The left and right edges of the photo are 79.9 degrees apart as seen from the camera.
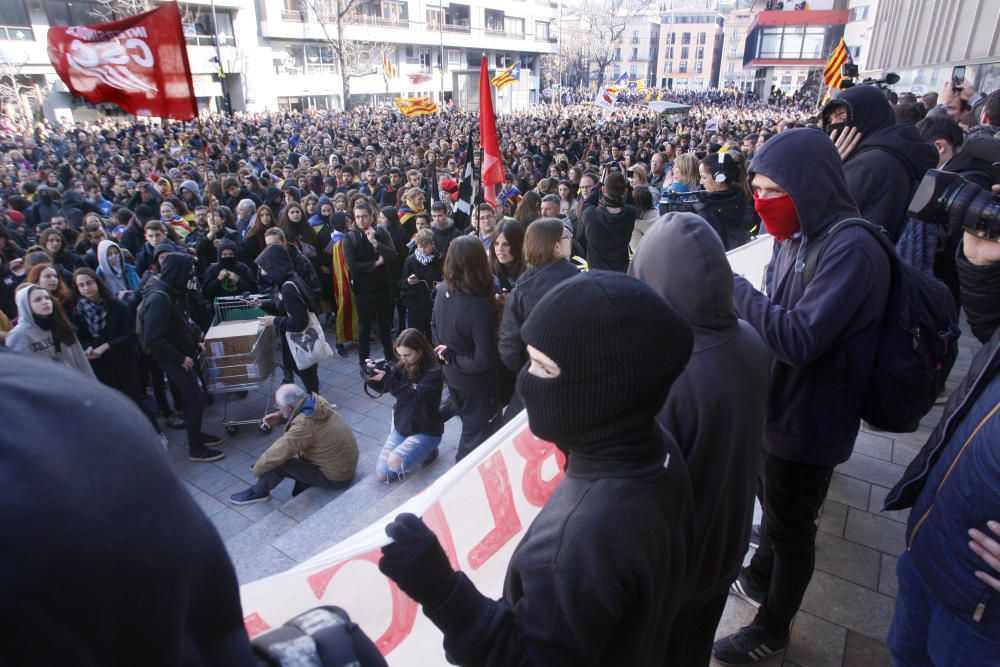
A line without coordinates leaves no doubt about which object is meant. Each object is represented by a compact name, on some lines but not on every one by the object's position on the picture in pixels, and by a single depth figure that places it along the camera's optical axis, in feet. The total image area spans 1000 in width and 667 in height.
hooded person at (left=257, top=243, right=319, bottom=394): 20.08
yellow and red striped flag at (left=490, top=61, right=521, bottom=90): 74.95
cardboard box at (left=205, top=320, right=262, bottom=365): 19.94
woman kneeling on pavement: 15.72
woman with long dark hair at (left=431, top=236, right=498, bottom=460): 13.35
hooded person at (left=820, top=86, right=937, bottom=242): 11.02
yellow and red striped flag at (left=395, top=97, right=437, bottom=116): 72.18
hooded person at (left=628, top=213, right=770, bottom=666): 5.69
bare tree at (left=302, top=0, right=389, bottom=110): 141.49
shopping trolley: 20.20
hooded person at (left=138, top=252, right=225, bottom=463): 18.01
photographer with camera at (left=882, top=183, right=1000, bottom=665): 5.29
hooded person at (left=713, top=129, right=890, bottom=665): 6.94
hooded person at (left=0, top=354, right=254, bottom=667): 1.73
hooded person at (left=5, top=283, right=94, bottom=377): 15.99
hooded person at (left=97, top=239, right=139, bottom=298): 21.52
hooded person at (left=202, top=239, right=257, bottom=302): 22.68
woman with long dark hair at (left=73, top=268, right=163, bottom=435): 18.28
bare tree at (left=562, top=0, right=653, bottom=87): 299.58
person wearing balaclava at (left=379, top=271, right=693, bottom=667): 3.93
